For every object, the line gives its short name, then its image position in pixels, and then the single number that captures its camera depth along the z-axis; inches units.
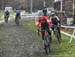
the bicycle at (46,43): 659.4
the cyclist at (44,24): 697.6
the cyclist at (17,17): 1719.4
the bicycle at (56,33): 816.5
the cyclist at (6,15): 1881.4
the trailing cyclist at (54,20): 813.2
